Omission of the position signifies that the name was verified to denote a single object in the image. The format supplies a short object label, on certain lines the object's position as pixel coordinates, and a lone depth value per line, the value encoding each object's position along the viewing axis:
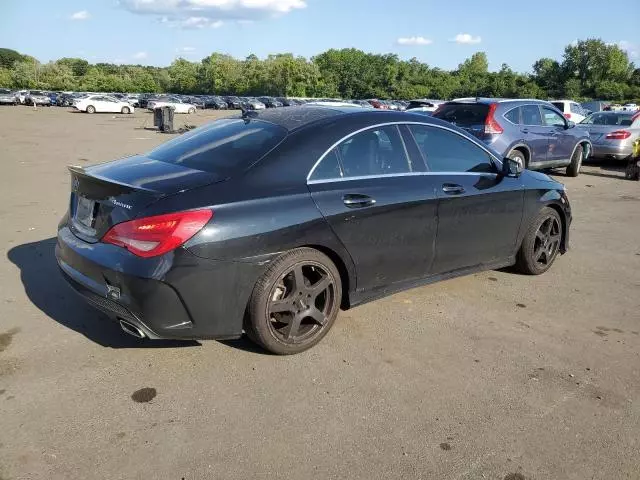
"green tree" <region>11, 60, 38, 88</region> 114.38
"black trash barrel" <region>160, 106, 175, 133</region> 24.08
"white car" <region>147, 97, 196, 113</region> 53.22
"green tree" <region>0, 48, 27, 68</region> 156.45
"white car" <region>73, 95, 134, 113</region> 45.72
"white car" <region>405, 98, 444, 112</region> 24.43
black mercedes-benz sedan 3.17
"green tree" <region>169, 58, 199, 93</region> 127.62
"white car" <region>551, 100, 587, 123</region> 21.59
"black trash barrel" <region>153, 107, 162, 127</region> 24.47
